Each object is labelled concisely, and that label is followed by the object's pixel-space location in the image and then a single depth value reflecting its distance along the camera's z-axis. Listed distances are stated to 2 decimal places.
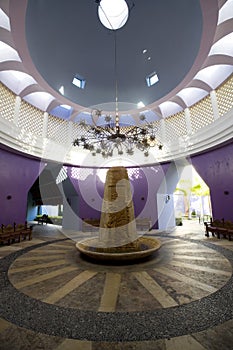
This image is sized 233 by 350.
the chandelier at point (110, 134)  4.15
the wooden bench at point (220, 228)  6.13
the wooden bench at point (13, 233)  5.79
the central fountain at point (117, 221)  4.32
